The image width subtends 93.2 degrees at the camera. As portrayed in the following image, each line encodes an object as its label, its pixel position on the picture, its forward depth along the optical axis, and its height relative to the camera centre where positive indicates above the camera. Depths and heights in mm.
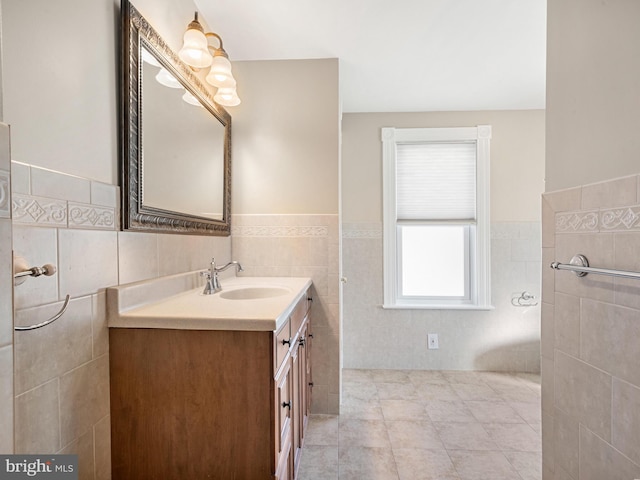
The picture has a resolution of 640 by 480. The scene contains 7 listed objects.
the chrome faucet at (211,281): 1454 -202
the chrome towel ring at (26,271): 673 -70
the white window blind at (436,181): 2740 +536
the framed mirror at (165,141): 1067 +443
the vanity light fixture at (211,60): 1349 +858
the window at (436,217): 2703 +203
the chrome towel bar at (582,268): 857 -93
